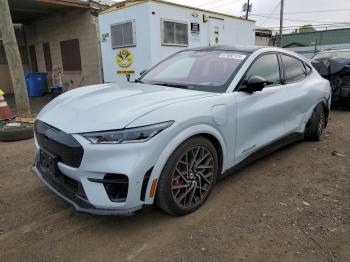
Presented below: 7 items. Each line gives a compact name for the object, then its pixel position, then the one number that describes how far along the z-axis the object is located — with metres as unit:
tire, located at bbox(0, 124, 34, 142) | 5.39
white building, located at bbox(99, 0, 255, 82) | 8.41
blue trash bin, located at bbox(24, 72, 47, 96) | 13.35
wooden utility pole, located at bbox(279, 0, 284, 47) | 20.81
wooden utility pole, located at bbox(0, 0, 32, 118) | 6.27
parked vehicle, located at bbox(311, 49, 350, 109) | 7.59
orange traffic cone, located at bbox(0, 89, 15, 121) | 6.48
